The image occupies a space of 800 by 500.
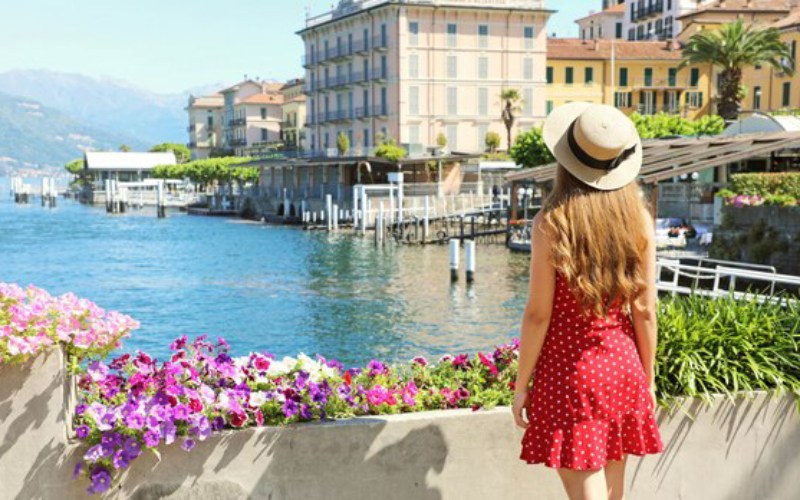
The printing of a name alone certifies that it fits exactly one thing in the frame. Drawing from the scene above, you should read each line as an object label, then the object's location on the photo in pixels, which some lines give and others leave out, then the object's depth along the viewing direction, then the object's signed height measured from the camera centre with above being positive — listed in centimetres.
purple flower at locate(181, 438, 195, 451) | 385 -109
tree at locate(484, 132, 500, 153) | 7569 +171
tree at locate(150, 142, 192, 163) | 14502 +197
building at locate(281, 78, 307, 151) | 11012 +460
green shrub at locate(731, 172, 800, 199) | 2595 -58
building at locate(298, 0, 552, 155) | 7781 +767
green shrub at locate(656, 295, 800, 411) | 434 -85
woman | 345 -56
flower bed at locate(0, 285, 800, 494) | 383 -94
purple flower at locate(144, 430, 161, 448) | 378 -105
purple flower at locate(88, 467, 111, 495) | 379 -121
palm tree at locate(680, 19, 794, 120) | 5591 +633
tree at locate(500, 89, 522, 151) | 7456 +419
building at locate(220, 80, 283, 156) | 12812 +548
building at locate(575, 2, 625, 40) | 10231 +1459
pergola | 2616 +30
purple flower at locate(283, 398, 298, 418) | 404 -100
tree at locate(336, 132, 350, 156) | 7062 +136
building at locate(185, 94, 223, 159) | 15050 +649
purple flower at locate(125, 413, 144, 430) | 379 -98
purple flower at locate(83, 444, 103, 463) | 376 -110
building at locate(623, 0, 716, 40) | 8800 +1346
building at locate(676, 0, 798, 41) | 8012 +1199
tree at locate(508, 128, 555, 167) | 5803 +72
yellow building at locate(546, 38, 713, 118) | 8000 +677
